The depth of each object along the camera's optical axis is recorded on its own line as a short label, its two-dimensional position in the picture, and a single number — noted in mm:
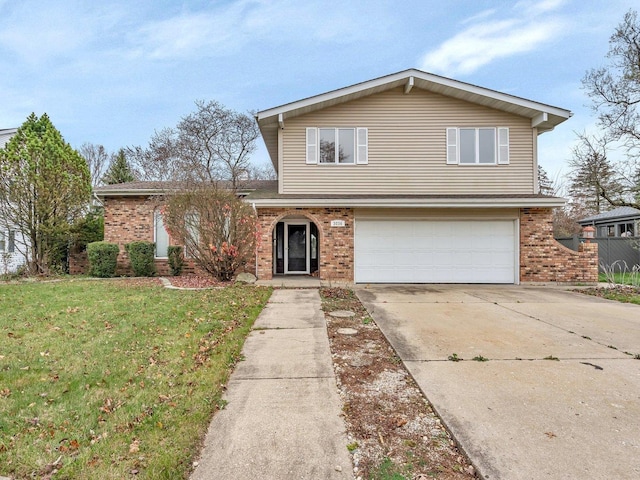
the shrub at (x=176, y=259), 12742
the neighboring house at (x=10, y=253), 13391
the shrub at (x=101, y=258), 12320
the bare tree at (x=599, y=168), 15312
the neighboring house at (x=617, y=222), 19625
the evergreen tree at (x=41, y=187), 11883
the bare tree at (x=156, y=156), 24531
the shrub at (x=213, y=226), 9898
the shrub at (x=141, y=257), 12492
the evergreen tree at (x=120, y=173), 23922
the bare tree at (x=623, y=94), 14820
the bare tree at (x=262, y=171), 26886
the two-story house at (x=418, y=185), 10961
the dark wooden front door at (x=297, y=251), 12977
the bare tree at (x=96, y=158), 30156
